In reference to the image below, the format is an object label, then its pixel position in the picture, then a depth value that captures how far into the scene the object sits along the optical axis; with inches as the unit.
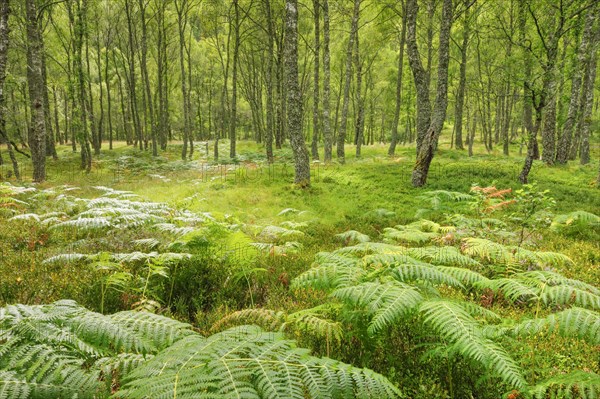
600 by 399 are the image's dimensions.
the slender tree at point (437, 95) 445.4
